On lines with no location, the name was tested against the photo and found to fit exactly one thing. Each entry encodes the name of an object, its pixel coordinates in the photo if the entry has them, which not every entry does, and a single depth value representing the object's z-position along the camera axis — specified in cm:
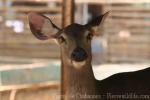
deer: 707
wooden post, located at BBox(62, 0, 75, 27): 870
